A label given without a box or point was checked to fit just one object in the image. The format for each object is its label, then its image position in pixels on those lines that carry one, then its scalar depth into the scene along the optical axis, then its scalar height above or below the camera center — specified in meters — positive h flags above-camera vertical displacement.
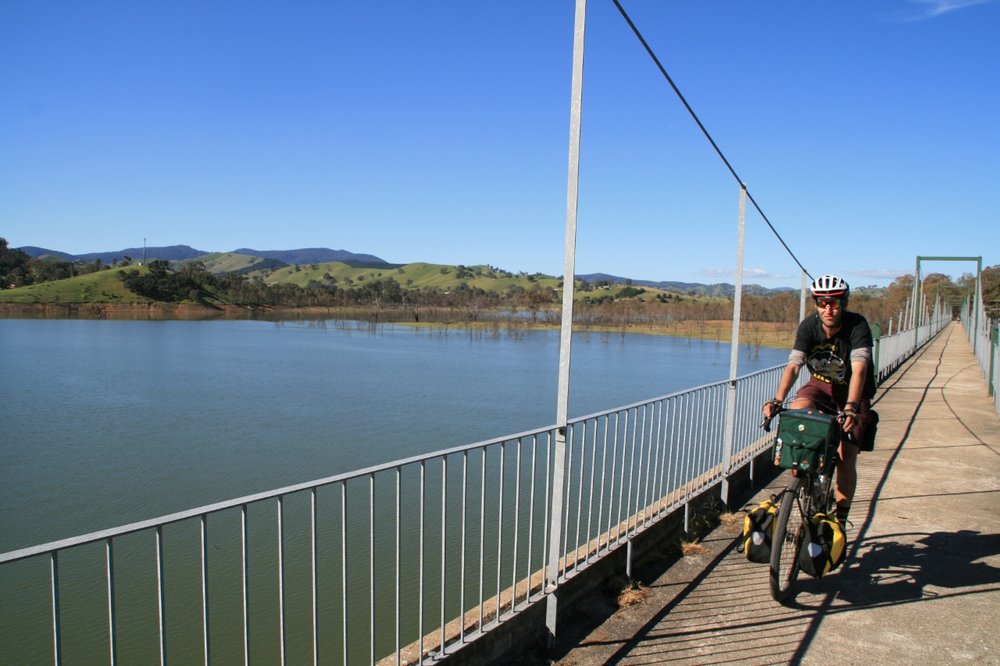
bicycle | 3.91 -1.15
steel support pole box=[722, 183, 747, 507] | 6.12 -0.64
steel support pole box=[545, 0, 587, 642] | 3.38 -0.13
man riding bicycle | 4.19 -0.41
